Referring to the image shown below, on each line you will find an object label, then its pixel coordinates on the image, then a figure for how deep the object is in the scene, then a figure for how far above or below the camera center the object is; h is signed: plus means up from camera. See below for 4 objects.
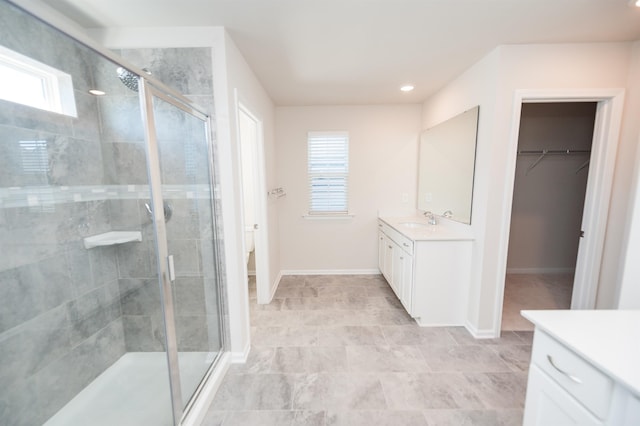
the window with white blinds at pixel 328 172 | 3.64 +0.17
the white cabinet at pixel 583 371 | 0.77 -0.66
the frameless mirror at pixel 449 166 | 2.40 +0.19
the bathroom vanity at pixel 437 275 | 2.42 -0.93
